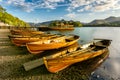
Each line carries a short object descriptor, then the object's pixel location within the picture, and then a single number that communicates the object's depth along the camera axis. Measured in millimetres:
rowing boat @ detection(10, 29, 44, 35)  11228
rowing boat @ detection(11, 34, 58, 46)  7171
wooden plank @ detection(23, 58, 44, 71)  4279
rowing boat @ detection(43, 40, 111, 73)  3961
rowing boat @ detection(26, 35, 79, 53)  6018
